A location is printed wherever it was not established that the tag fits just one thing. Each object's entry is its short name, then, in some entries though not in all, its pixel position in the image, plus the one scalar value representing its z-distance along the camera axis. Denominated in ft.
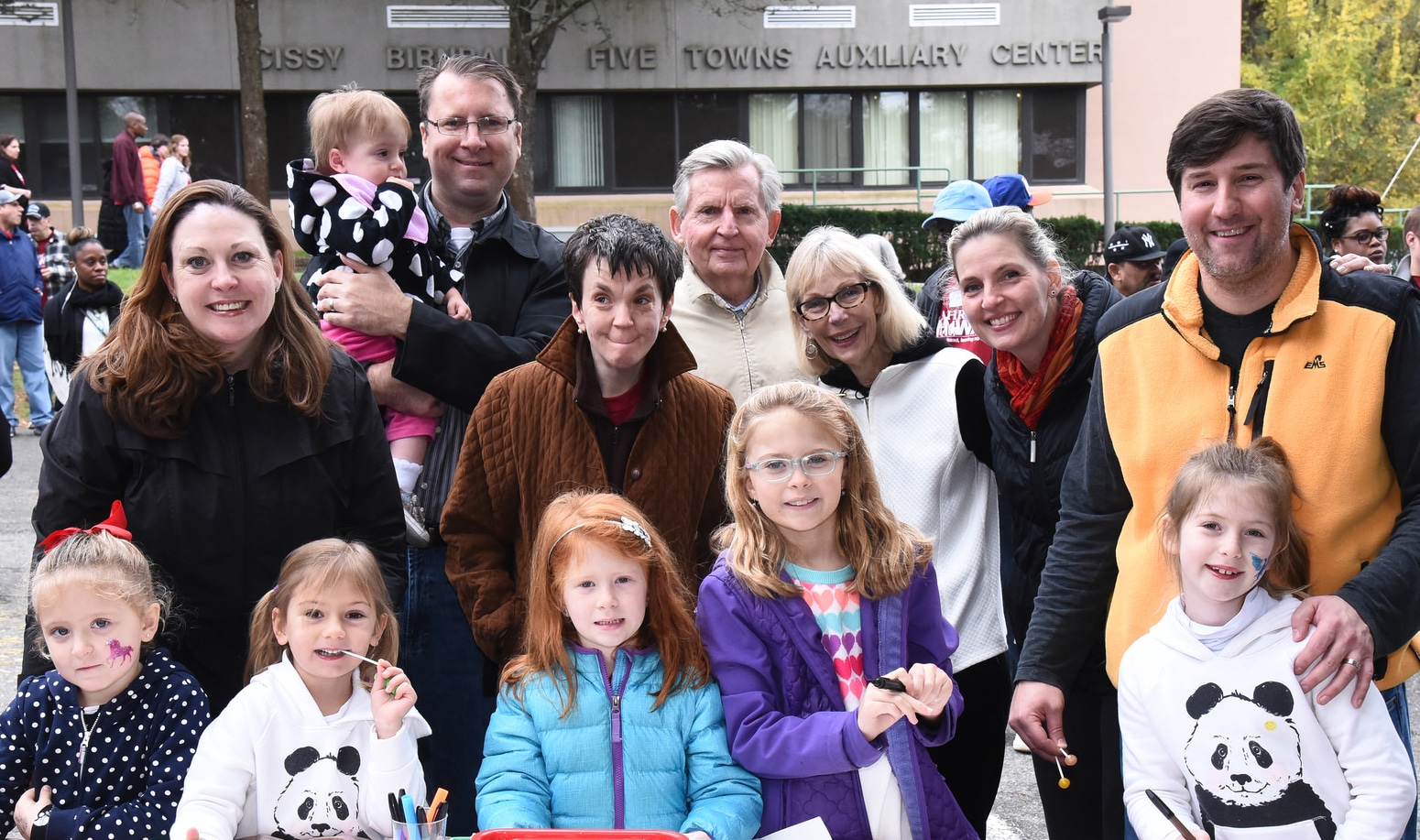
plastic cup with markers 8.20
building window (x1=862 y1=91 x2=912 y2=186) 88.48
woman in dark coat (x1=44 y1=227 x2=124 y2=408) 35.09
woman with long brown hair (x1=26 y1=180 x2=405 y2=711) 9.53
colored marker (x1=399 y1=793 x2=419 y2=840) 8.14
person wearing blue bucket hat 18.58
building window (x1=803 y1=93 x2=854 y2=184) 88.12
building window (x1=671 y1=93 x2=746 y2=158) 86.02
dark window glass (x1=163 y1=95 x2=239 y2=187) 80.94
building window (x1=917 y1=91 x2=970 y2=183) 88.74
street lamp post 67.62
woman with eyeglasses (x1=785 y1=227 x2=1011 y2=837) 11.56
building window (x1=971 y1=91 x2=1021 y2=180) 88.74
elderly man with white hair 12.62
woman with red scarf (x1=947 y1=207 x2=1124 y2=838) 10.73
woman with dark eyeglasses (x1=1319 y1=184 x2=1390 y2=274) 26.30
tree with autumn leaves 122.11
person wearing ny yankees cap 31.55
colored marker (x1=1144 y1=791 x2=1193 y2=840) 8.68
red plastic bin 7.98
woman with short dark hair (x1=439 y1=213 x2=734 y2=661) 10.31
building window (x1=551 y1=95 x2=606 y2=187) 85.15
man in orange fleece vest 8.37
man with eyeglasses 11.40
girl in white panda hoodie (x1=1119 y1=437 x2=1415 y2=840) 8.27
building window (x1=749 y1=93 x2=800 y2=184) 87.45
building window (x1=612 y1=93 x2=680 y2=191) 85.46
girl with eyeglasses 9.09
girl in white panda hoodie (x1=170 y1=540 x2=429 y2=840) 9.11
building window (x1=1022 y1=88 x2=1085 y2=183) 88.89
